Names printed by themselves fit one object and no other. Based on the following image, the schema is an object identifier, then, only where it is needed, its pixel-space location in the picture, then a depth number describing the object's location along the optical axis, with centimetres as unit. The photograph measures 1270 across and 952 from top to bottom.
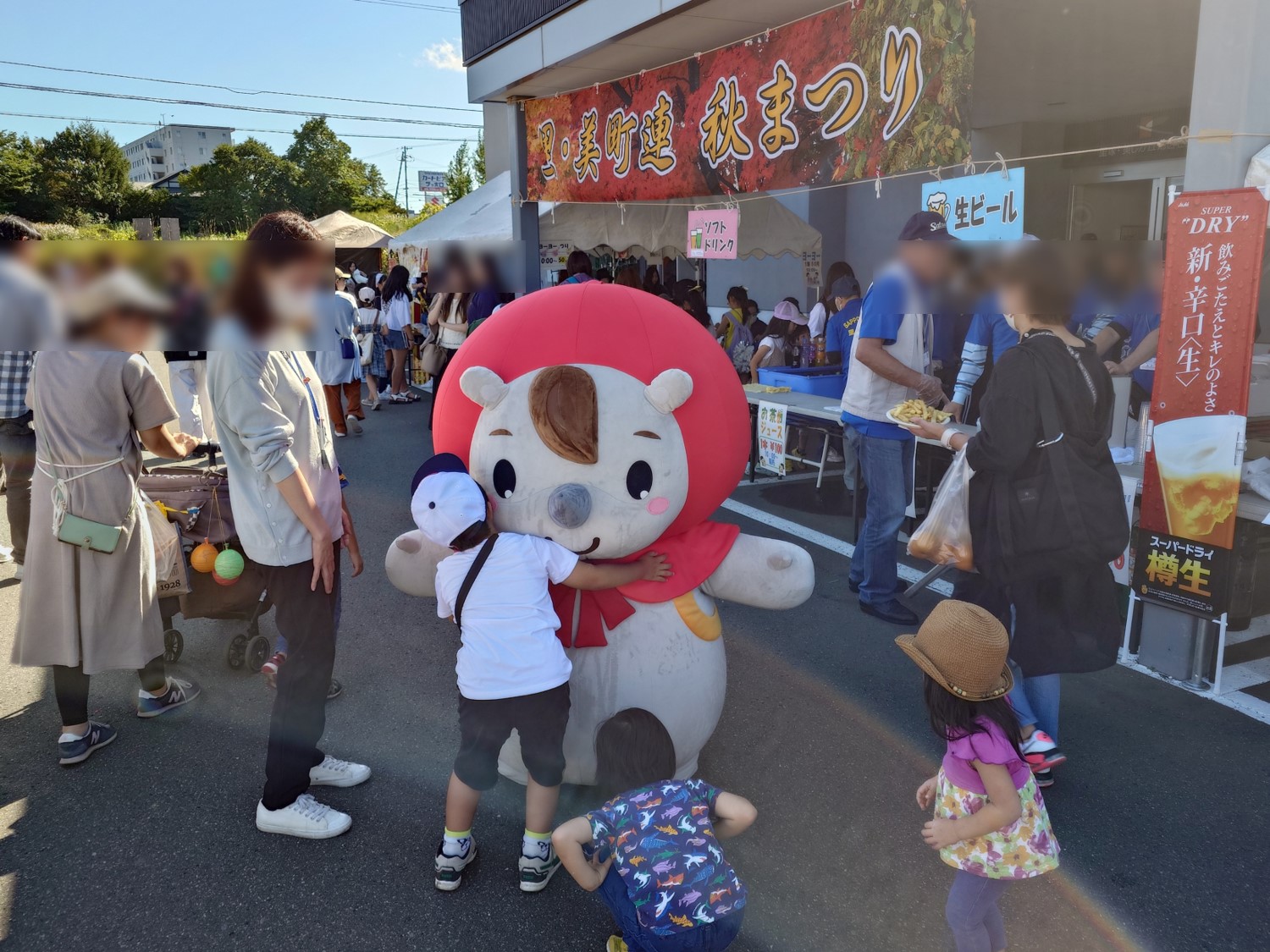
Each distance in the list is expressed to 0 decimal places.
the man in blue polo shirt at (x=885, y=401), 464
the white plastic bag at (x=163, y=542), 392
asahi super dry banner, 364
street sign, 5400
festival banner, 562
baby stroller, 420
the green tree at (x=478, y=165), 4877
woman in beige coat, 325
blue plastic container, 762
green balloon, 411
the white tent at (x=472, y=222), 1199
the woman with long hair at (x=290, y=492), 262
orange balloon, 412
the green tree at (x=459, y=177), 4712
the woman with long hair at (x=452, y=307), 898
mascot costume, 280
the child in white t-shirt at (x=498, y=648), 254
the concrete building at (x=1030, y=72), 727
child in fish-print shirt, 211
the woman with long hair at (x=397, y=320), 1227
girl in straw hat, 207
